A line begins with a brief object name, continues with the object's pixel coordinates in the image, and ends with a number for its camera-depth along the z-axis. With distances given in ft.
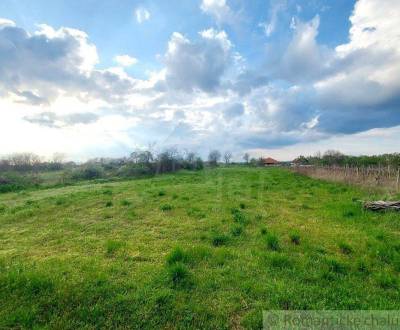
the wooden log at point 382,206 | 27.19
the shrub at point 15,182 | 81.81
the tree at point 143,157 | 137.83
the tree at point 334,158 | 175.86
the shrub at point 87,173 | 115.39
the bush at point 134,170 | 121.25
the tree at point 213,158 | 245.73
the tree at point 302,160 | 255.17
